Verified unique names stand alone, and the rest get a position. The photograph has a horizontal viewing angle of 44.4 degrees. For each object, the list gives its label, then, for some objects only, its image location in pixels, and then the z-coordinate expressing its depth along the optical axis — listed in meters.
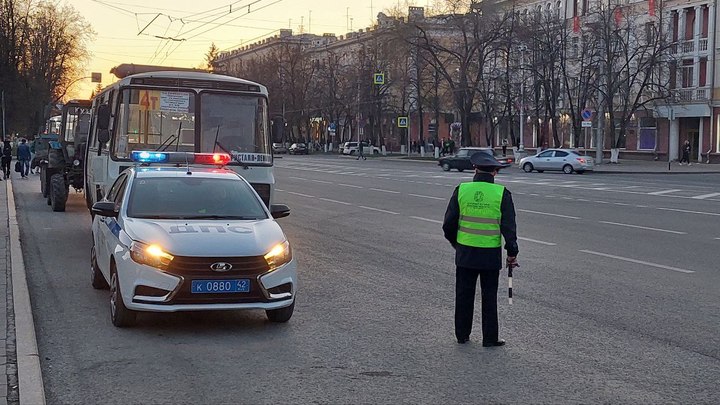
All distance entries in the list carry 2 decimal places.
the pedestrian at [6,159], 34.98
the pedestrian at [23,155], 37.75
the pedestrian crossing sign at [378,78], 60.78
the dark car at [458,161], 50.08
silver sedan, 47.31
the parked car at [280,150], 91.38
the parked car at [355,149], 88.31
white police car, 7.88
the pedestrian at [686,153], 54.56
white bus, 14.46
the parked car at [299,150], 98.44
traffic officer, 7.67
